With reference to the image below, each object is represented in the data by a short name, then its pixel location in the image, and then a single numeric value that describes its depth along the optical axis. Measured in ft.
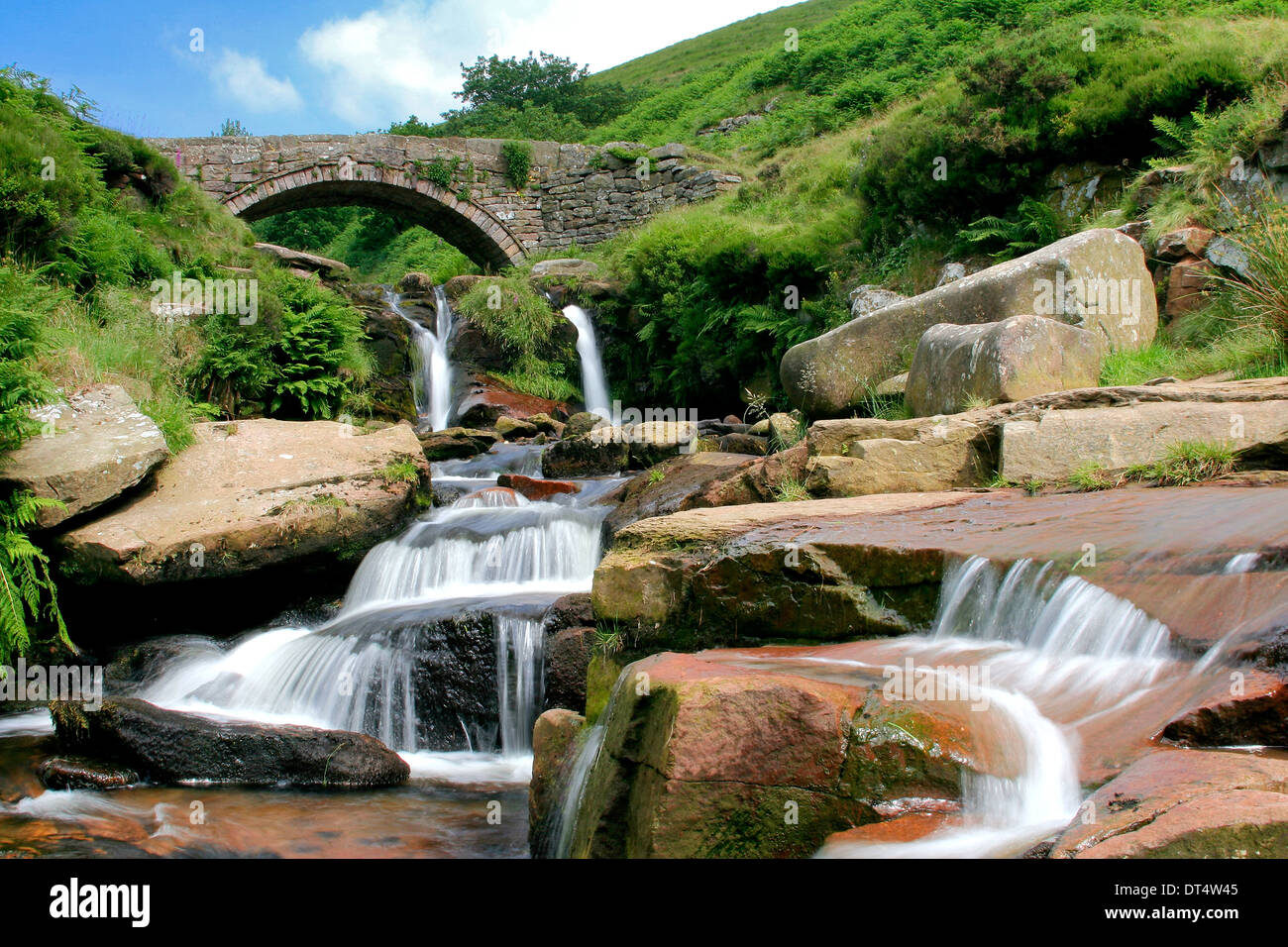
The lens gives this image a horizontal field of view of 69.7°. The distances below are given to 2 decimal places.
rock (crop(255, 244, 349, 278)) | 56.48
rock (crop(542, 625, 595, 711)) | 19.27
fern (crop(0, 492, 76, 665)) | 23.40
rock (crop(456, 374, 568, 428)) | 49.44
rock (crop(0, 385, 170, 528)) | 25.48
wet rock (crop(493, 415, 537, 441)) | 46.75
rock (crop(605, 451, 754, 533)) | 25.66
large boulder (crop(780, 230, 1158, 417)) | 28.32
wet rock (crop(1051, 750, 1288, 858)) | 7.13
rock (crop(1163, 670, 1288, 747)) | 9.48
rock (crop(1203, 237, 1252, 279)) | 26.89
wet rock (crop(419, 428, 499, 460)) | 42.11
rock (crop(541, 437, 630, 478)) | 37.32
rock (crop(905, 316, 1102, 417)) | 24.09
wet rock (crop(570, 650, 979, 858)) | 10.32
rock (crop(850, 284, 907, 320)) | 40.27
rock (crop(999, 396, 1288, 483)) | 17.78
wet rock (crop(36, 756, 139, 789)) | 18.63
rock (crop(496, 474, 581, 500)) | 34.88
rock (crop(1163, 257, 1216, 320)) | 28.86
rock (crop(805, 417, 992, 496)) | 21.84
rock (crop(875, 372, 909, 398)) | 30.71
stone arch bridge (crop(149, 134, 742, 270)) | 73.82
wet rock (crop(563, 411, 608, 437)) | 44.34
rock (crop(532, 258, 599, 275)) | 65.26
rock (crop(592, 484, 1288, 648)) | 14.02
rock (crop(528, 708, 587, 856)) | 14.33
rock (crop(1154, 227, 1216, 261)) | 29.73
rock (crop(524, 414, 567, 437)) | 48.24
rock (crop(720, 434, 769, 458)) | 34.27
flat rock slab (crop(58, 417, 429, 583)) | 25.63
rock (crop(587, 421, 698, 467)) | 36.78
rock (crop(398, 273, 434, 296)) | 61.85
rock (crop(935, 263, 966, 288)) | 39.60
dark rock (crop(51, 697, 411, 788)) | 19.01
